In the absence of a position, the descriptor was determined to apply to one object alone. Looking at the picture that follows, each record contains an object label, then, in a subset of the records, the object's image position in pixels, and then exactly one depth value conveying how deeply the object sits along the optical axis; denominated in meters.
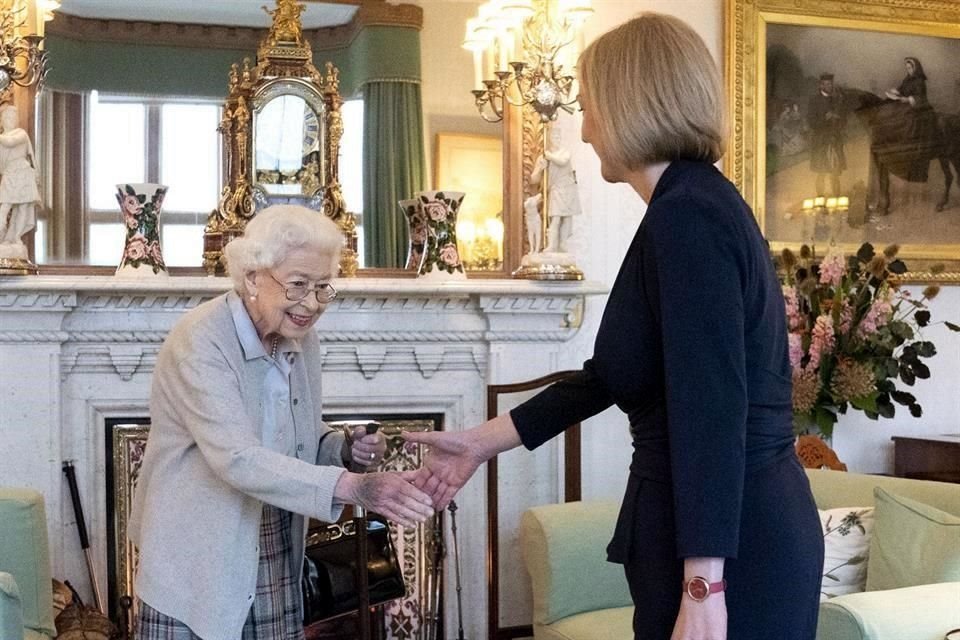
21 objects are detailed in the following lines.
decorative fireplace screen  4.32
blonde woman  1.48
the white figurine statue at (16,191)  3.81
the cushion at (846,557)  3.15
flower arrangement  4.09
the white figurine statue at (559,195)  4.21
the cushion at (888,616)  2.48
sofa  3.32
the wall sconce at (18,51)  3.67
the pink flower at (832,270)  4.11
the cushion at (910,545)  2.87
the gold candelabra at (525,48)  4.11
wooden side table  4.54
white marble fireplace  3.93
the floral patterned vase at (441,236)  4.14
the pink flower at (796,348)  4.04
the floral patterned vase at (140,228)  3.94
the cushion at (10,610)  2.56
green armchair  3.27
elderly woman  2.16
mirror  4.05
